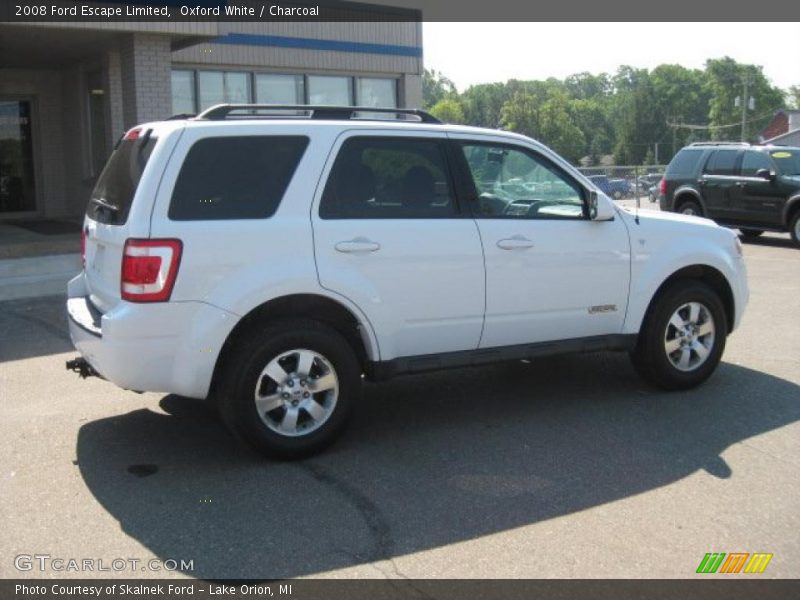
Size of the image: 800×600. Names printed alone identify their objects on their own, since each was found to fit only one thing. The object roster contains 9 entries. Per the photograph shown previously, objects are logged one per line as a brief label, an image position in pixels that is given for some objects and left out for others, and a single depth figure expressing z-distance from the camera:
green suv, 15.92
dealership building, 15.01
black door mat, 14.95
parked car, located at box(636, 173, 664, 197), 30.89
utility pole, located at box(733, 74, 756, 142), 91.88
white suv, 4.70
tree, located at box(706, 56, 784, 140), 110.95
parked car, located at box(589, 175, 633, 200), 26.60
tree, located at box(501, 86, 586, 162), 62.06
